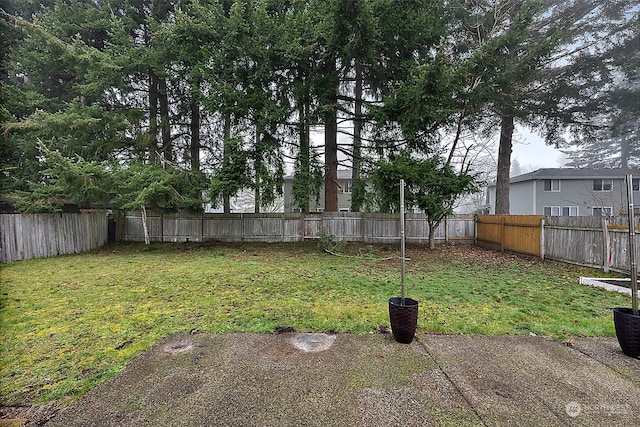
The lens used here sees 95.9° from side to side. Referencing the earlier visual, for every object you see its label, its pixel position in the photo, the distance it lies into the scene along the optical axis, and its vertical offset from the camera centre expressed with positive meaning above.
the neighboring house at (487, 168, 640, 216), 18.64 +1.36
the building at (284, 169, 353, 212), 21.11 +1.36
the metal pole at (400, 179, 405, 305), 3.20 -0.14
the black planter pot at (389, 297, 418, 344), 3.01 -1.15
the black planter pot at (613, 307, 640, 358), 2.75 -1.19
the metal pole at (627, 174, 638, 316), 2.75 -0.47
